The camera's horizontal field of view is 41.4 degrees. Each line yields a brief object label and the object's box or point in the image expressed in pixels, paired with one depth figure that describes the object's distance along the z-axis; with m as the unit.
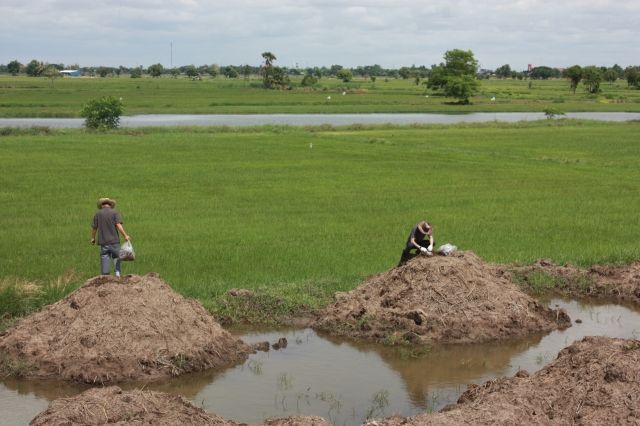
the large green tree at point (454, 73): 102.31
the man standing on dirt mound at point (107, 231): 14.70
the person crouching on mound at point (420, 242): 15.21
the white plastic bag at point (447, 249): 15.47
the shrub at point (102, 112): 54.84
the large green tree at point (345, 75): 175.00
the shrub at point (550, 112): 72.06
